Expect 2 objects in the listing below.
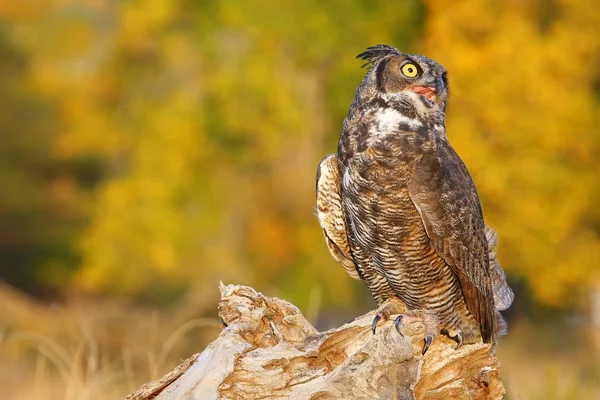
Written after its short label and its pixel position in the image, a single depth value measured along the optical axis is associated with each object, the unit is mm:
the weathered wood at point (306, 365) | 6141
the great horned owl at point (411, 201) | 7008
